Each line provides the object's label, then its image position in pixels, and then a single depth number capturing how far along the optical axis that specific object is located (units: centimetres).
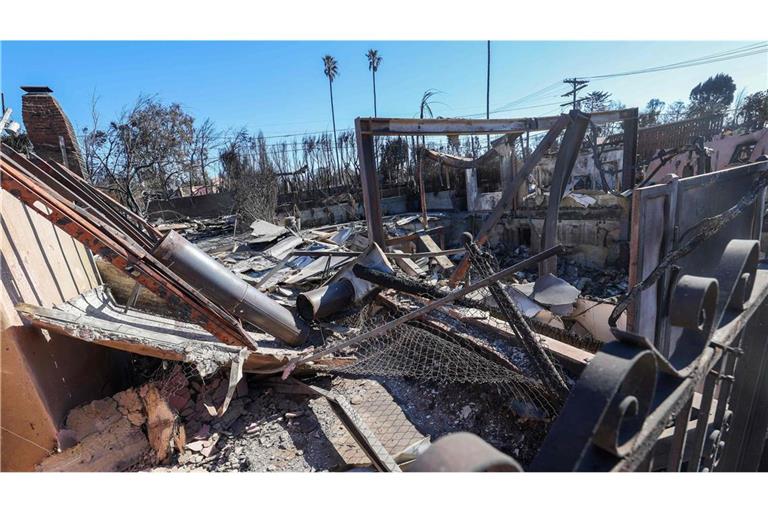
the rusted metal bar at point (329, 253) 548
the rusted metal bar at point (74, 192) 351
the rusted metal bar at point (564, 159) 455
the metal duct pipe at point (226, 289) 354
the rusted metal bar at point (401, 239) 608
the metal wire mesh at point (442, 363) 271
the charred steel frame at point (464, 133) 443
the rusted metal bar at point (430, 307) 268
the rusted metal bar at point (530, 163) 466
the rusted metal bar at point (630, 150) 604
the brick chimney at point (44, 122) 844
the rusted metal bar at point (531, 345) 236
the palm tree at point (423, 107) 1257
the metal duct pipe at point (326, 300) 430
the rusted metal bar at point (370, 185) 444
